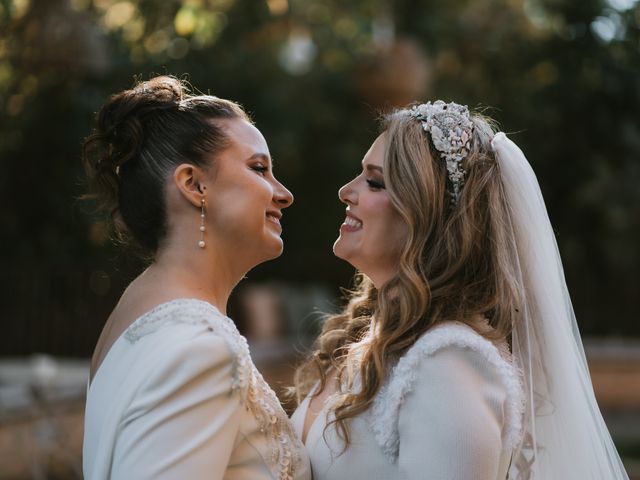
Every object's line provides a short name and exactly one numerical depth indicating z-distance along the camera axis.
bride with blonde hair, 2.72
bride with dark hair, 2.29
